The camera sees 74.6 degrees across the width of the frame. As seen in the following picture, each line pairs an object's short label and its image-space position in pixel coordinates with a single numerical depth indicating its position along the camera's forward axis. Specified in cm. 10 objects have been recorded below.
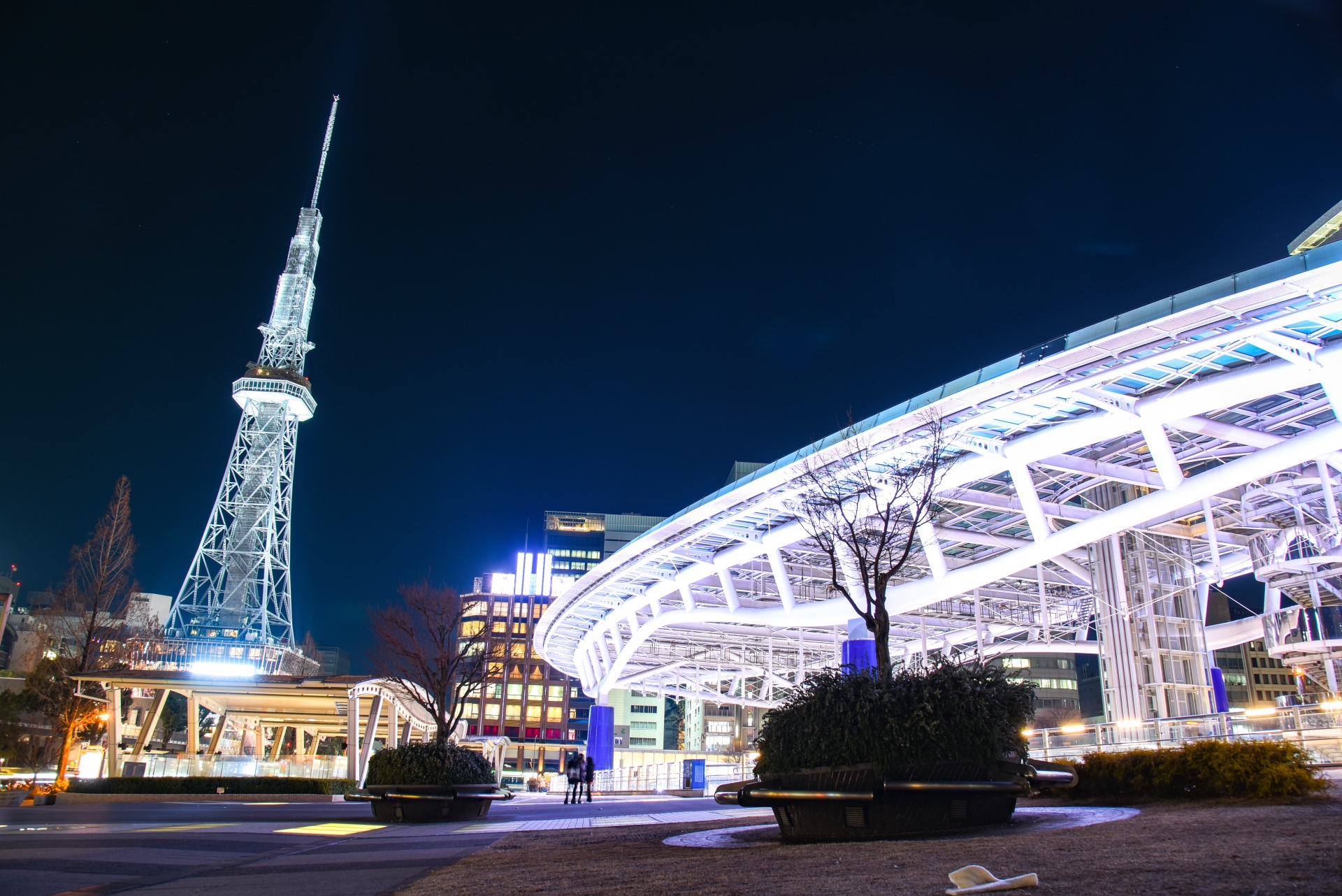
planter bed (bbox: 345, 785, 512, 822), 1712
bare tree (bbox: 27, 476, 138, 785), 3291
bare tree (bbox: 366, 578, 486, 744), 2548
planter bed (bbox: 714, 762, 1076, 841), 915
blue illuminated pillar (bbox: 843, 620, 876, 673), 2627
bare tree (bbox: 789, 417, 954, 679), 1238
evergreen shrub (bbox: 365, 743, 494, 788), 1731
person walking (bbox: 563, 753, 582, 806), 2866
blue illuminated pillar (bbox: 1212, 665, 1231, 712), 3506
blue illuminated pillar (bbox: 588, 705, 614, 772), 6100
